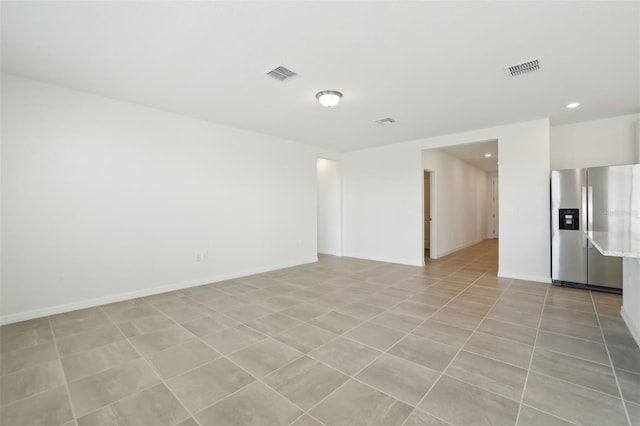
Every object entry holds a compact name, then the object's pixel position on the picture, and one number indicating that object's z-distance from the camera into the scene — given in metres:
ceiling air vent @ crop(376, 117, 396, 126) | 4.52
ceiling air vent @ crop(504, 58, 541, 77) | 2.75
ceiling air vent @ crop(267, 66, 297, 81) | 2.87
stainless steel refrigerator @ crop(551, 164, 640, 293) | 3.83
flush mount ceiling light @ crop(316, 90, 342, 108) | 3.37
